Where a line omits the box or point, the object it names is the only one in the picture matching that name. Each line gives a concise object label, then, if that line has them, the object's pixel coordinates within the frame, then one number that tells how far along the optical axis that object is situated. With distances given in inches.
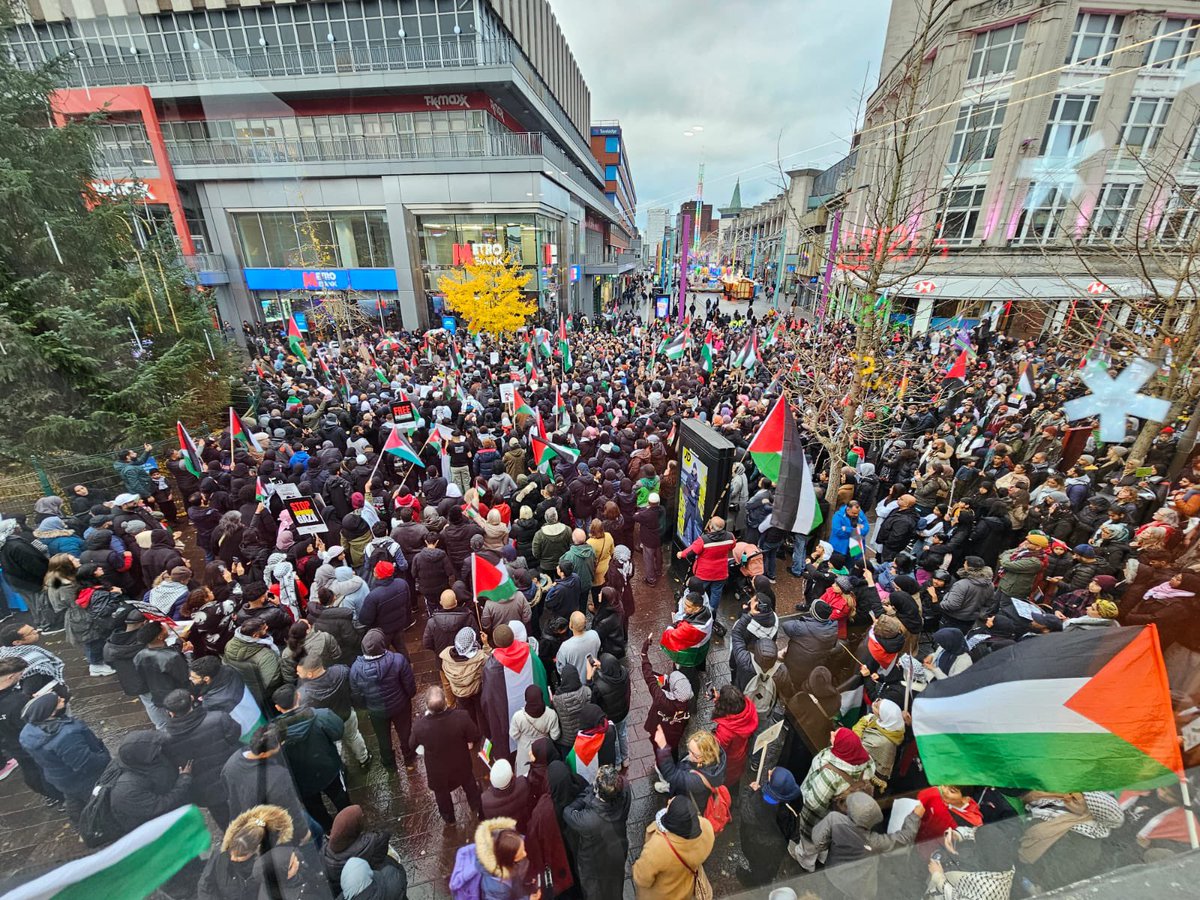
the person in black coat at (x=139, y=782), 128.0
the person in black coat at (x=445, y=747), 155.2
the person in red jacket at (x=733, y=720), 152.7
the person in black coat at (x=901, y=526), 284.8
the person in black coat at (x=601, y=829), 124.9
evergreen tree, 382.6
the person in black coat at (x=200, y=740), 142.9
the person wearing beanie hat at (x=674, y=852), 112.3
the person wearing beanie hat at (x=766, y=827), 146.1
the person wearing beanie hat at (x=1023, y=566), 231.1
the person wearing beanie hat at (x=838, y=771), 130.0
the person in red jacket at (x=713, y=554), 245.3
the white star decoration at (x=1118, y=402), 305.9
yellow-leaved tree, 961.5
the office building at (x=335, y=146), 1162.6
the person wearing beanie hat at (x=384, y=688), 174.4
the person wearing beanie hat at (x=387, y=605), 211.9
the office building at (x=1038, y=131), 815.1
